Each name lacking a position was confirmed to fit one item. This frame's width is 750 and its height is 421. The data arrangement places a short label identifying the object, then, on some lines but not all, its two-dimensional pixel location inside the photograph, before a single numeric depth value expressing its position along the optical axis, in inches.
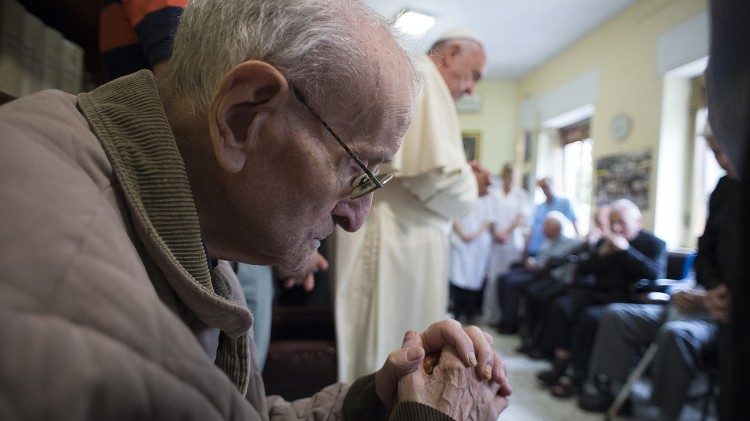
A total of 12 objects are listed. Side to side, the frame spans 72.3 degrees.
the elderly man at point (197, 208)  13.9
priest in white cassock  68.6
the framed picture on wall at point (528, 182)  286.5
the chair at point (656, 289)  106.6
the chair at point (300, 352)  59.4
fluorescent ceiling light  204.8
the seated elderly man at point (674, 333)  91.7
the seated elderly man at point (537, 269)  183.5
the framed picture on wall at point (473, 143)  306.0
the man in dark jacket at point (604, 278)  127.9
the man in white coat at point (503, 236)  212.2
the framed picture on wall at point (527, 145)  287.4
